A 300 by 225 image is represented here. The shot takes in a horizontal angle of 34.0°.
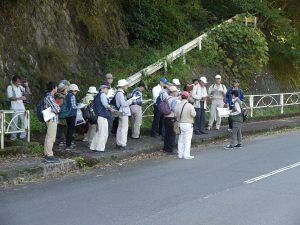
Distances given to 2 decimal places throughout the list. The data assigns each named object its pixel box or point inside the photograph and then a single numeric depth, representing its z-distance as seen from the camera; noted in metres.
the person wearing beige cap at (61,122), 12.77
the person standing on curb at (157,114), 15.15
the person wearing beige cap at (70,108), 12.44
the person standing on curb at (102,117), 12.37
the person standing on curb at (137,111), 14.21
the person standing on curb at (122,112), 13.00
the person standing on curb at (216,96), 17.70
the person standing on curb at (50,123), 10.98
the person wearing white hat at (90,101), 13.40
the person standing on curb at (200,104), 16.47
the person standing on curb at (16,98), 12.58
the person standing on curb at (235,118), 14.95
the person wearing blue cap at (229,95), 16.33
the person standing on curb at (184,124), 13.16
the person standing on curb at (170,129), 13.80
